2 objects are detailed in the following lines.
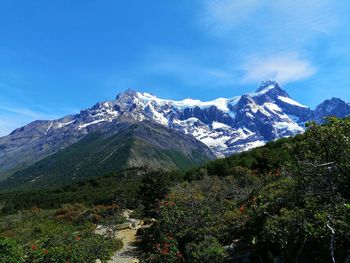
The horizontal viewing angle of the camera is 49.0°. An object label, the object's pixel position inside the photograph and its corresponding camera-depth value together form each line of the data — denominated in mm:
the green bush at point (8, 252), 18281
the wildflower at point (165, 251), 16738
